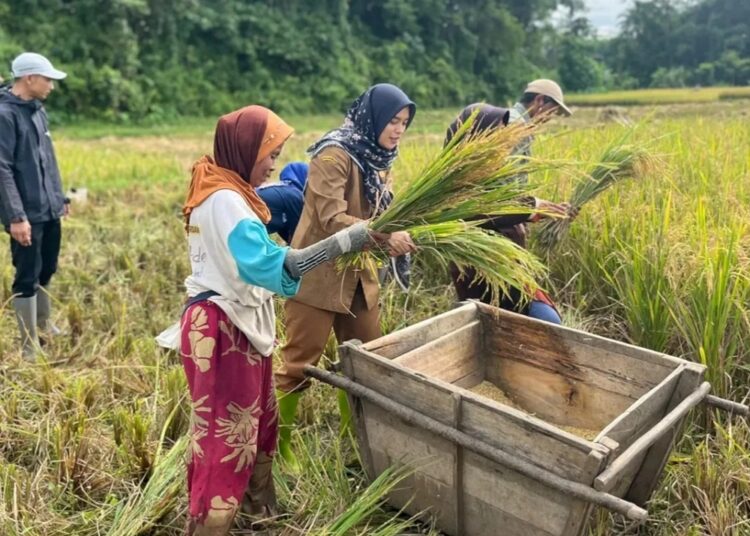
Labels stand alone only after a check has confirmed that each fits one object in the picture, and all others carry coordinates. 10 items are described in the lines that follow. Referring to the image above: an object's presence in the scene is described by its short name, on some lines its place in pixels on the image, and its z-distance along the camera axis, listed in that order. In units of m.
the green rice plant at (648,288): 2.83
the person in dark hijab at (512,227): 2.82
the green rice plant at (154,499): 2.10
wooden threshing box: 1.74
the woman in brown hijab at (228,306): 1.89
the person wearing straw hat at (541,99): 3.40
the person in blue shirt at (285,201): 2.77
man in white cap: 3.54
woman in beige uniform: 2.41
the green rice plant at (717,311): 2.54
